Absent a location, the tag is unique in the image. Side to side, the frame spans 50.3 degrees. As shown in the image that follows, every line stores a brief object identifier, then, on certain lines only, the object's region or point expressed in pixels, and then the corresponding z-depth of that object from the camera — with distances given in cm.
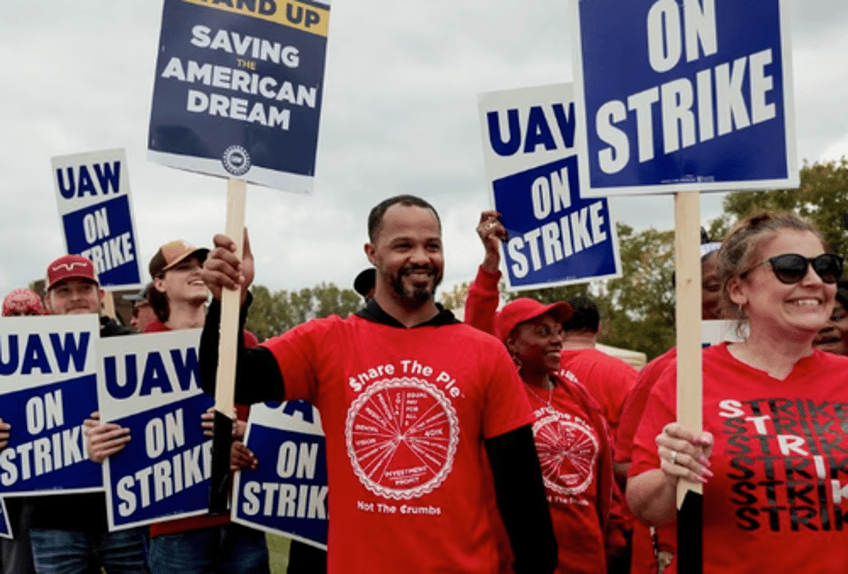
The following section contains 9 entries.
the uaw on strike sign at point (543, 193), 469
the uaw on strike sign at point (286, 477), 404
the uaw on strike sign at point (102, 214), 639
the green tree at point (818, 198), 3631
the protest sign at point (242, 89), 339
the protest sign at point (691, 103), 280
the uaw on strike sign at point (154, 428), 406
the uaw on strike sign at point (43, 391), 445
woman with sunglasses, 251
